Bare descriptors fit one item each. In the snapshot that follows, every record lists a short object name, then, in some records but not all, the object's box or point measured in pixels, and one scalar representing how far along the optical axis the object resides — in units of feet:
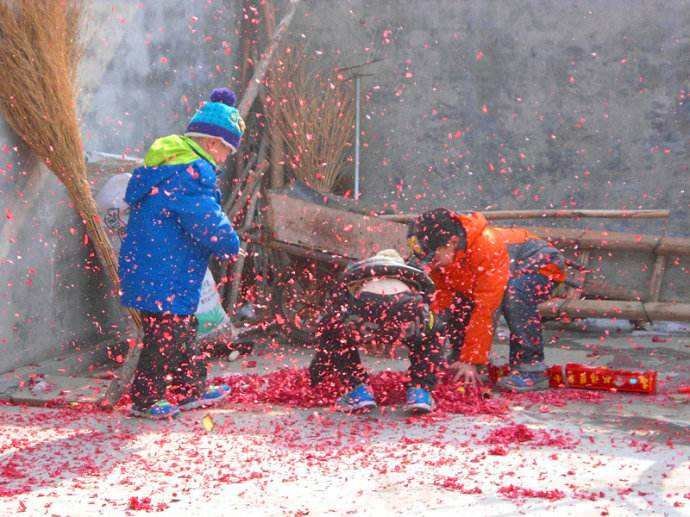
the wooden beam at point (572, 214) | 50.72
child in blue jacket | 32.30
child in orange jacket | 35.73
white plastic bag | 41.29
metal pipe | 59.98
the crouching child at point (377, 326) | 32.37
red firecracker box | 36.24
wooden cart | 46.19
